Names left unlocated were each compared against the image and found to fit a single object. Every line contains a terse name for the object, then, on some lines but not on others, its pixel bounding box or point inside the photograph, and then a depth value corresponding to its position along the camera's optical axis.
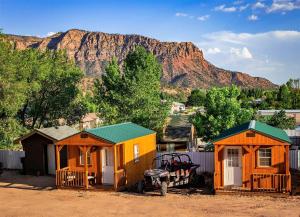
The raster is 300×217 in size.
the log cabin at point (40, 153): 28.48
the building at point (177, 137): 37.72
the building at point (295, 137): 32.69
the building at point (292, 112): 69.88
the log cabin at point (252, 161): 20.32
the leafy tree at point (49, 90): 37.41
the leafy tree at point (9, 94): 32.81
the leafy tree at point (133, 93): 36.50
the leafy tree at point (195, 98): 138.45
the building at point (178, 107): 117.56
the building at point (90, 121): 63.72
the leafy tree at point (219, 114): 32.53
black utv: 21.14
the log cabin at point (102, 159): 22.69
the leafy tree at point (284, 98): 94.56
